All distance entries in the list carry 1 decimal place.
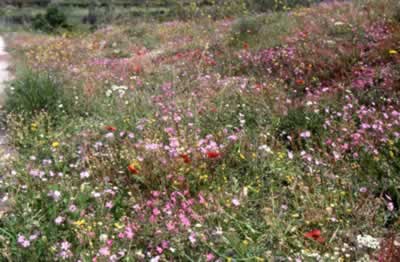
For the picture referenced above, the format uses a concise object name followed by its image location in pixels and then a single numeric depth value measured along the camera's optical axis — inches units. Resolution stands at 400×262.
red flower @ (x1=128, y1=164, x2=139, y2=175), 137.7
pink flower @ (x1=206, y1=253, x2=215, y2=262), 100.4
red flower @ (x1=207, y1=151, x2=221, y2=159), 140.0
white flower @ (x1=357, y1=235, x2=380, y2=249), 101.7
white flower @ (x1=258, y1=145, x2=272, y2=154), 143.6
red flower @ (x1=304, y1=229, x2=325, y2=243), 103.7
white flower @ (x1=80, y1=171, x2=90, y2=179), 135.2
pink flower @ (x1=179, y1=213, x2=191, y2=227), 111.3
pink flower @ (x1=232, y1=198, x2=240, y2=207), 118.4
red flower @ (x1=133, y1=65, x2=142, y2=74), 323.1
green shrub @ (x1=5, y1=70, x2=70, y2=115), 220.5
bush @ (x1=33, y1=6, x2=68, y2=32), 1119.9
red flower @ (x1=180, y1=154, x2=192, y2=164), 140.3
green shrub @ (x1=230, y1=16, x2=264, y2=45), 392.2
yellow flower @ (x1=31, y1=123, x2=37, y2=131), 188.1
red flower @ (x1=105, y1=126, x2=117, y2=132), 169.1
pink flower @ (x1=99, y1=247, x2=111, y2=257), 99.5
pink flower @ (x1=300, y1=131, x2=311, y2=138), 152.5
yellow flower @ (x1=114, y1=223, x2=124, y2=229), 114.7
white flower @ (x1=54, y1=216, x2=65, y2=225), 114.7
